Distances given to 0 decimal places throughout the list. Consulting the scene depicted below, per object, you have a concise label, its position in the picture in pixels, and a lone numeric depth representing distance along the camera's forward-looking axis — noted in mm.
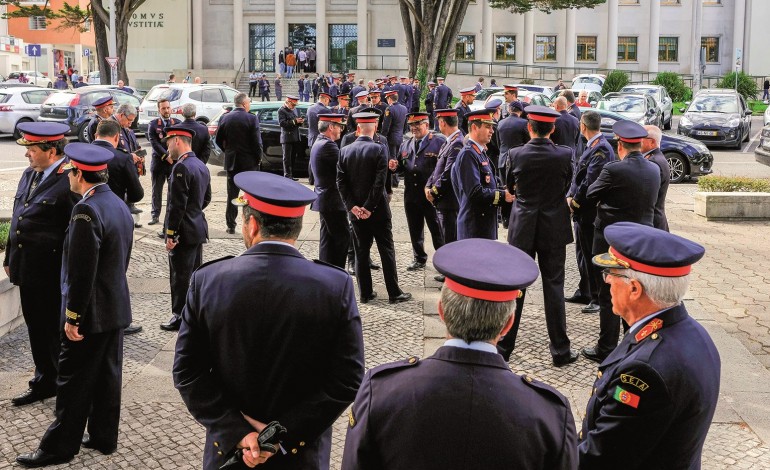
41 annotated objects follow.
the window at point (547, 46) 59875
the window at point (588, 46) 60344
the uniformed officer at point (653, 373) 3234
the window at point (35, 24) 80688
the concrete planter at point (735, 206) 14469
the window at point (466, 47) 58156
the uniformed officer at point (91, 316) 5516
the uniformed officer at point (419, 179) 10906
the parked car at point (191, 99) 27078
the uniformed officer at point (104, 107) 11312
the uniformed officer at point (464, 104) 17594
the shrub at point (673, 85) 46875
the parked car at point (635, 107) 26688
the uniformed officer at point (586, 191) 8289
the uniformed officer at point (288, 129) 17275
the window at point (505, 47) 59312
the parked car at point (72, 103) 26834
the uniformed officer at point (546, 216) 7383
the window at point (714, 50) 60125
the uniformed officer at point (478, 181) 8016
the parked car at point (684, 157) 19078
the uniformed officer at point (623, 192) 7449
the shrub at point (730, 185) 14906
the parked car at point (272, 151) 18797
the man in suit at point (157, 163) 13602
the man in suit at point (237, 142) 13305
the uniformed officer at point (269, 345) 3570
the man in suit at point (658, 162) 8547
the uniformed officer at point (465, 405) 2643
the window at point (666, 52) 60559
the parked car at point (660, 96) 32938
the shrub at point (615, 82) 45188
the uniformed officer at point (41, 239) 6543
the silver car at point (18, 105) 28422
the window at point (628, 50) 60344
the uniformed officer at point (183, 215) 8391
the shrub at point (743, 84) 45469
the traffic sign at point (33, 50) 42531
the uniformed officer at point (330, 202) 9867
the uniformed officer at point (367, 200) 9492
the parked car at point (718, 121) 26625
